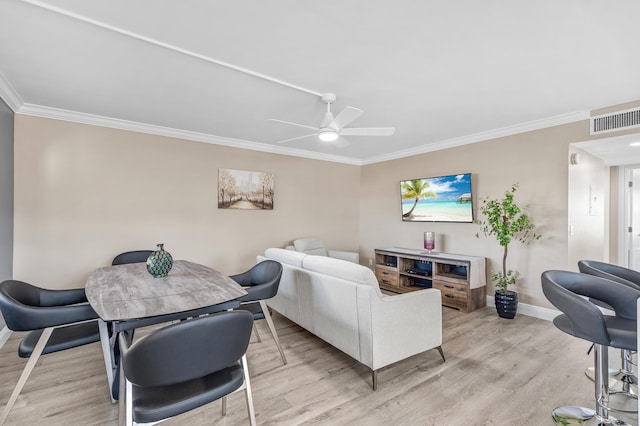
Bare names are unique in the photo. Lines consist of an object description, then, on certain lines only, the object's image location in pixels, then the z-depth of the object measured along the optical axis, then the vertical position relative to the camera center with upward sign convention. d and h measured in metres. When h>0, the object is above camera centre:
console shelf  3.94 -0.94
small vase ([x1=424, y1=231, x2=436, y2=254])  4.61 -0.46
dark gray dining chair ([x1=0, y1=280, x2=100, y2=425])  1.76 -0.71
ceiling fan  2.69 +0.82
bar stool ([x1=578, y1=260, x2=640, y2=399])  2.16 -0.52
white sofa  2.19 -0.83
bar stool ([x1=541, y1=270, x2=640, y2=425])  1.58 -0.61
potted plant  3.62 -0.26
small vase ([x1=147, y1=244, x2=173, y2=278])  2.43 -0.43
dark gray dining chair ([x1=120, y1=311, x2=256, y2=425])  1.23 -0.67
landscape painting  4.59 +0.36
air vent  3.01 +0.96
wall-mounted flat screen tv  4.42 +0.21
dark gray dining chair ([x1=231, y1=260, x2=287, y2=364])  2.48 -0.68
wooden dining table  1.62 -0.55
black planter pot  3.61 -1.13
